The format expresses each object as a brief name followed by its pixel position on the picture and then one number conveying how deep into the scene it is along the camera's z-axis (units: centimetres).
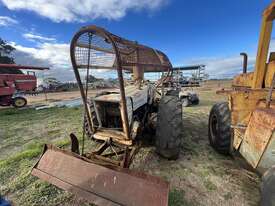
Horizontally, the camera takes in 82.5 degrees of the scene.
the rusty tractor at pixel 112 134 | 150
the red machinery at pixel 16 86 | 838
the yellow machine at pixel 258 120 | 139
